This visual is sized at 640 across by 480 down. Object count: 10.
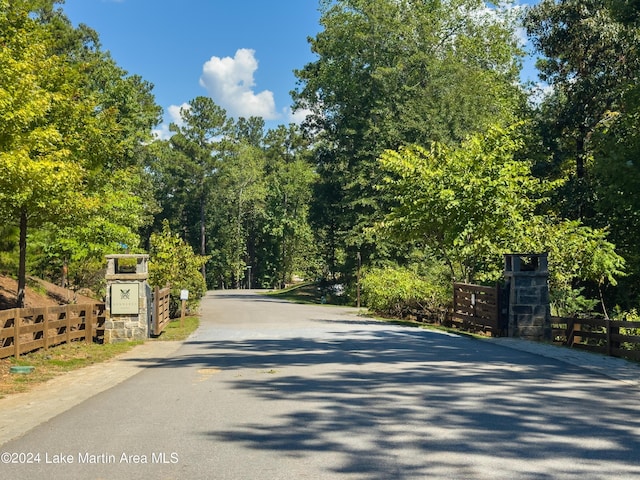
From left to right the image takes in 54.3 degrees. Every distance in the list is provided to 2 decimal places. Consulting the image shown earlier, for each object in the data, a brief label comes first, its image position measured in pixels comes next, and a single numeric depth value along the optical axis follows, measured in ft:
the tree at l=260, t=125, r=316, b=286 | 250.78
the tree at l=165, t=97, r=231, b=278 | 243.81
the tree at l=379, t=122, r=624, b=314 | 65.56
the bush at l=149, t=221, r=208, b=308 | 81.25
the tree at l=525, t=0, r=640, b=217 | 87.97
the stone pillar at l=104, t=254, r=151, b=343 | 52.95
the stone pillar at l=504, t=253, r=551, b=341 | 53.57
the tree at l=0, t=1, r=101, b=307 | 41.81
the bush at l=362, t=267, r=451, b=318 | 77.41
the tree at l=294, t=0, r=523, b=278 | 130.21
